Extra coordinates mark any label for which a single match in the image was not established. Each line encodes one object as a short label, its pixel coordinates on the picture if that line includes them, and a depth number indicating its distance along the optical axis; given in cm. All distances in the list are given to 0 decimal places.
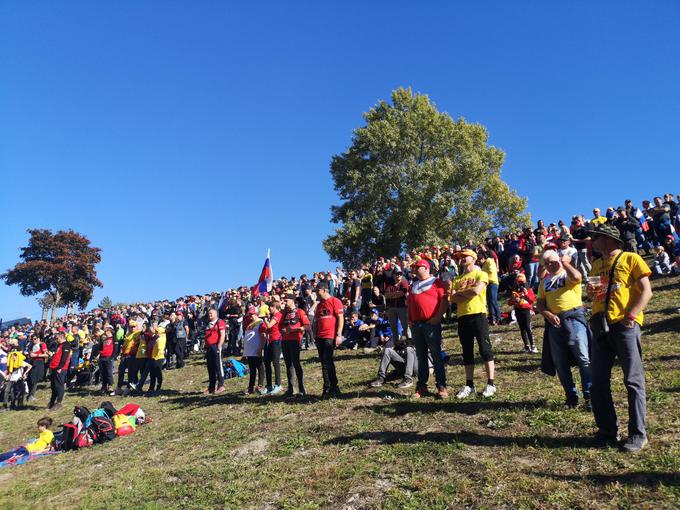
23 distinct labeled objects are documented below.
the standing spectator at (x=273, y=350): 1067
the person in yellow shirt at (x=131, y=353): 1527
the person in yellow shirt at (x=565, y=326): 588
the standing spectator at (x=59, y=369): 1404
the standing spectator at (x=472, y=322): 688
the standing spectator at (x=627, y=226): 1141
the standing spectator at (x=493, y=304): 1268
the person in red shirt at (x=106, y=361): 1581
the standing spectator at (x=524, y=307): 972
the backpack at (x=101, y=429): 1002
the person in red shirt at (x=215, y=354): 1224
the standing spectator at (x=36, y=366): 1691
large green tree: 3512
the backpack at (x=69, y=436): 998
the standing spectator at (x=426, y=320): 728
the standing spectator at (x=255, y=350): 1095
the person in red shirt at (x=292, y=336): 945
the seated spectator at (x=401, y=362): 874
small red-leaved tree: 4878
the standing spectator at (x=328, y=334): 886
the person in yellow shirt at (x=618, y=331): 446
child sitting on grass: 982
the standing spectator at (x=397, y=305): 1109
